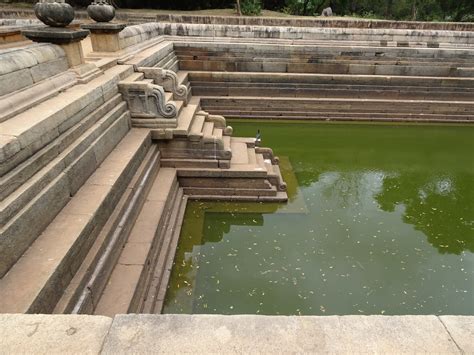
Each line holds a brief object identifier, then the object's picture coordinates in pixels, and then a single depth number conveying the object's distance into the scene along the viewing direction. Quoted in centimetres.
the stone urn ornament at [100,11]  781
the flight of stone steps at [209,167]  656
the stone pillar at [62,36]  512
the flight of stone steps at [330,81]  1148
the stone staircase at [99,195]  306
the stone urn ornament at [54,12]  489
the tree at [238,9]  2044
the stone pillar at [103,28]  786
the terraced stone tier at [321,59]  1169
